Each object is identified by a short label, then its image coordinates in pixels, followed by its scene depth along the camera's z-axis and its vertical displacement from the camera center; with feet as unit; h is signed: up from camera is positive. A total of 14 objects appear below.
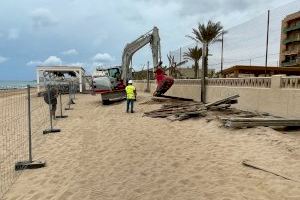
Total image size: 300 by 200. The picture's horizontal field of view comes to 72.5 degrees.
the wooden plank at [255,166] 13.27 -5.61
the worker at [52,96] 27.63 -1.62
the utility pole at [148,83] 69.23 +0.74
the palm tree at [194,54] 73.83 +11.80
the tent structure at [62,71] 71.98 +4.98
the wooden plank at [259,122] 21.06 -3.65
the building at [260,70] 45.30 +4.08
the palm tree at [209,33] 60.20 +16.13
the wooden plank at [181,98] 42.94 -2.58
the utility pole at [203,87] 38.37 -0.11
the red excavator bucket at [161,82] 42.57 +0.88
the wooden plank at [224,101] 29.20 -2.05
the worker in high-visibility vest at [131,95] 34.47 -1.60
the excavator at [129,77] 43.53 +1.98
